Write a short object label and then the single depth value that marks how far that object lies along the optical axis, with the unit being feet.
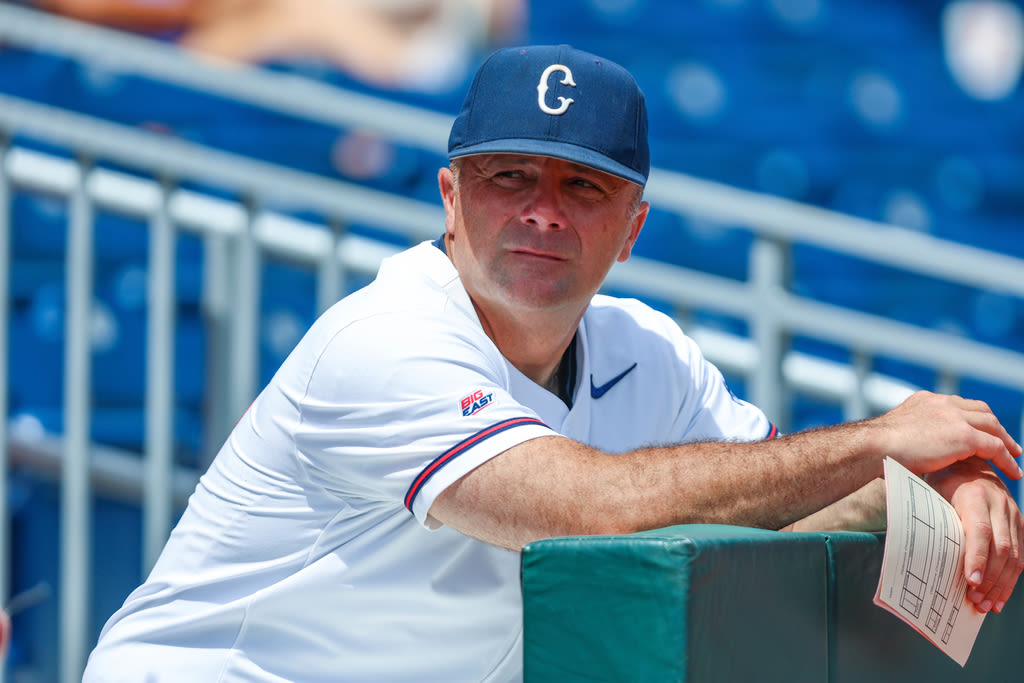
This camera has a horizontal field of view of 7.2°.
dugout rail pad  23.25
